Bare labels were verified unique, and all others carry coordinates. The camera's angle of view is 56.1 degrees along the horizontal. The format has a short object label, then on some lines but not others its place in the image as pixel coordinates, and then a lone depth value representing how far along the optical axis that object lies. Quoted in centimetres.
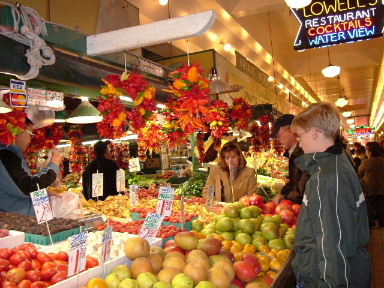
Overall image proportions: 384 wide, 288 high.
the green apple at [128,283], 200
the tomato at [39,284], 204
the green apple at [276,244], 320
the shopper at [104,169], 647
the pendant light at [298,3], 514
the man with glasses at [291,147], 436
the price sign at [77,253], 207
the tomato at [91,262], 237
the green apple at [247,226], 343
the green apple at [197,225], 365
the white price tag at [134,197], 464
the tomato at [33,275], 215
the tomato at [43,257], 244
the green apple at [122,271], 218
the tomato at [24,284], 203
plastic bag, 432
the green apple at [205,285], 201
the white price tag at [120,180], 538
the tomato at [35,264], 229
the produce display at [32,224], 318
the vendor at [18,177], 406
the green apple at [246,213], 369
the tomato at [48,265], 229
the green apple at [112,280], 209
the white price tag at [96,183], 471
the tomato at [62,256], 252
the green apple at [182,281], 203
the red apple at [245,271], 241
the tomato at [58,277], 214
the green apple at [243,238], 326
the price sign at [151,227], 285
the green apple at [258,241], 322
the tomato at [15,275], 207
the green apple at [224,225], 345
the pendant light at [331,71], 980
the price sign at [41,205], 272
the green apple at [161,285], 201
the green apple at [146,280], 206
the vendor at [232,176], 533
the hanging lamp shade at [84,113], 569
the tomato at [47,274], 221
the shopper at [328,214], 208
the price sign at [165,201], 311
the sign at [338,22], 581
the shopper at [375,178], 920
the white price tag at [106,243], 225
